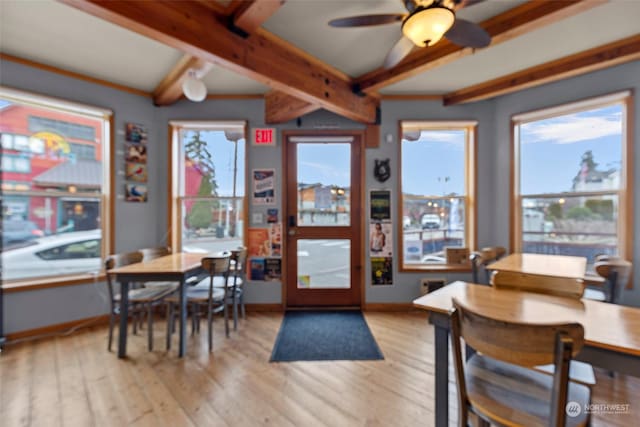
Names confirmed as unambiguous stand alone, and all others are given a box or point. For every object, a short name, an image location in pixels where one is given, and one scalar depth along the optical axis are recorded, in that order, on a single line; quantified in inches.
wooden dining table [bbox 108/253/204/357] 85.4
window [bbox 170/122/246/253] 133.3
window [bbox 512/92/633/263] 102.2
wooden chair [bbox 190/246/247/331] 105.3
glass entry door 133.8
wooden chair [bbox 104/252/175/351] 92.3
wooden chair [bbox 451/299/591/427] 32.8
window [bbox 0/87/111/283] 97.7
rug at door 89.3
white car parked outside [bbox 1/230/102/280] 99.4
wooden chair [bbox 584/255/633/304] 76.2
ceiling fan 54.6
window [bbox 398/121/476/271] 134.7
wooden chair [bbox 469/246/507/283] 102.1
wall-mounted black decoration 131.3
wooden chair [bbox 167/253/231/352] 91.5
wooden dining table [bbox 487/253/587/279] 78.6
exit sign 130.6
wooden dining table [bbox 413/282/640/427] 35.7
